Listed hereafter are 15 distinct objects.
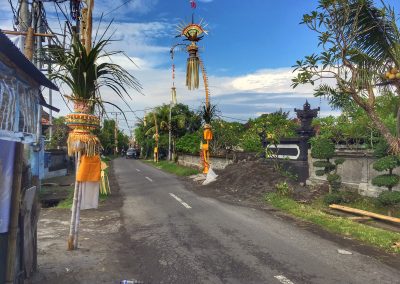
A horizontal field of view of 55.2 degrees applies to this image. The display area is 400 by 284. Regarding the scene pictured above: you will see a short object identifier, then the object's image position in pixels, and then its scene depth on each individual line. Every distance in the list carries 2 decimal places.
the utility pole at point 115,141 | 72.28
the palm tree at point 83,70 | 7.13
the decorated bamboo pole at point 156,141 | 49.61
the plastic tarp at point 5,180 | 4.17
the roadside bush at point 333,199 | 12.84
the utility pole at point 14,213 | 4.25
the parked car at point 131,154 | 70.88
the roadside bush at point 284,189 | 15.03
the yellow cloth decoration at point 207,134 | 21.39
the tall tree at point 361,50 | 7.98
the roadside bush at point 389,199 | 10.30
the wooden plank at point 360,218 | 10.63
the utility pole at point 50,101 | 20.27
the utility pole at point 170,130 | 43.66
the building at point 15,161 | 4.12
